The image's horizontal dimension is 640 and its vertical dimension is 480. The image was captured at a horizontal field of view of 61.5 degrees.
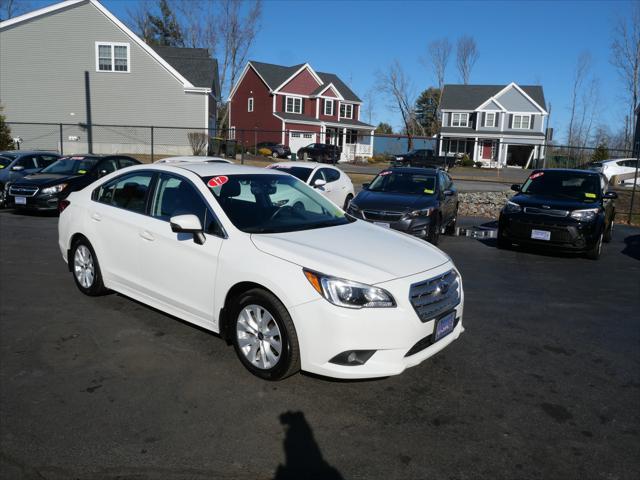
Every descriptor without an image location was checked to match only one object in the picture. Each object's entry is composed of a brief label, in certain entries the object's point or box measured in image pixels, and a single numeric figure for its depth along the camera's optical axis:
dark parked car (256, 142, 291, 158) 42.75
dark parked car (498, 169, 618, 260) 9.57
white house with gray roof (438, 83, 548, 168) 56.81
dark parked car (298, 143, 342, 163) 40.31
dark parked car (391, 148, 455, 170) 36.50
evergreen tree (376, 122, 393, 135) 76.61
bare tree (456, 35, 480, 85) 69.94
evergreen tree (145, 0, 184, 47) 59.97
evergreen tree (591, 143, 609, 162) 36.81
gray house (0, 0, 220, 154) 30.64
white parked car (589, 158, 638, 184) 29.58
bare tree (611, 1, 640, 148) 48.86
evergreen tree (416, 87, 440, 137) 77.62
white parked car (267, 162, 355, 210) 12.95
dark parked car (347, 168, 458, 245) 9.77
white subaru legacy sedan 3.87
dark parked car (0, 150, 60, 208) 14.09
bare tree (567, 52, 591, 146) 59.83
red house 50.50
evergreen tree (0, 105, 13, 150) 25.89
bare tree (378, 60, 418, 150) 66.00
